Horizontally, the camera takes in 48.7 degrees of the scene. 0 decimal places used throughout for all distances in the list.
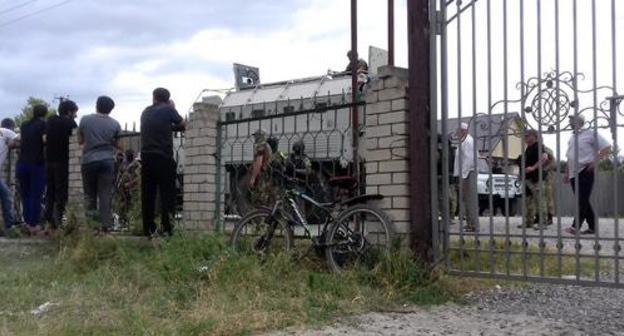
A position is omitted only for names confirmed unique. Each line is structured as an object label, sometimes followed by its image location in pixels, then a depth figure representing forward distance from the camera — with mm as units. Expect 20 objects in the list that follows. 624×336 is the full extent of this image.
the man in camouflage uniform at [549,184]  6027
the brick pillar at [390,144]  5637
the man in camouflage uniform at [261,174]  6793
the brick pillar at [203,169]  7379
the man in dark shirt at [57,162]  8148
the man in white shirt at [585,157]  4750
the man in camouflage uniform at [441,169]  5555
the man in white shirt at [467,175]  5469
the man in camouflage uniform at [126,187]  8359
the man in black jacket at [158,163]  7039
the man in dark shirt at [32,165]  8602
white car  5191
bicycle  5652
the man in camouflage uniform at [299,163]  6605
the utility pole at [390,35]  7035
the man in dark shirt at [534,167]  4950
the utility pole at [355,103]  6480
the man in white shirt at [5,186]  8773
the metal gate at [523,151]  4672
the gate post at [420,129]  5473
